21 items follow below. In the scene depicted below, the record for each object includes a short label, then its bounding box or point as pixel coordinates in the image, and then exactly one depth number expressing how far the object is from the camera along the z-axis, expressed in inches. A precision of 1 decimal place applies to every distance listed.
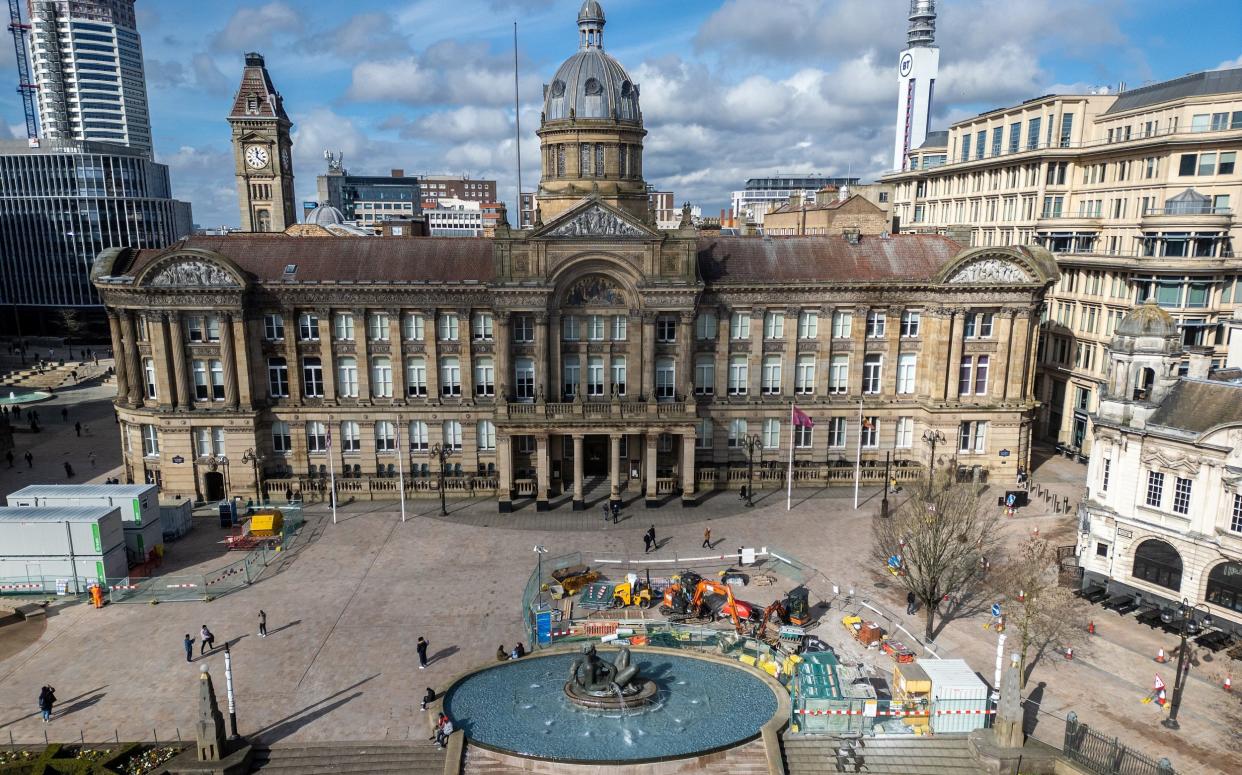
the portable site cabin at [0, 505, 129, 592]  1636.3
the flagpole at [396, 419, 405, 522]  2096.0
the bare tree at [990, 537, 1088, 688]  1358.3
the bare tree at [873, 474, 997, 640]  1459.2
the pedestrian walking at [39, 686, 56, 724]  1208.8
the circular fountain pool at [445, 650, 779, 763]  1168.8
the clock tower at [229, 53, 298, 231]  3818.9
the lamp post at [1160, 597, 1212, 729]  1219.2
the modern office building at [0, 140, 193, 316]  5521.7
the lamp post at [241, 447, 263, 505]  2250.2
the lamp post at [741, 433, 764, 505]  2354.5
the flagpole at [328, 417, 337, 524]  2058.3
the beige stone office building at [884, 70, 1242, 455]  2316.7
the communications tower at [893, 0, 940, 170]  6141.7
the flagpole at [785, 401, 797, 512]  2140.7
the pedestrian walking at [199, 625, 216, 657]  1408.7
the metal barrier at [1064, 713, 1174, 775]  1103.0
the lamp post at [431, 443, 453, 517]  2150.6
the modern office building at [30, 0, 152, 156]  6830.7
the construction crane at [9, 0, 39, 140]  6899.6
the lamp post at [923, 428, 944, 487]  2317.9
